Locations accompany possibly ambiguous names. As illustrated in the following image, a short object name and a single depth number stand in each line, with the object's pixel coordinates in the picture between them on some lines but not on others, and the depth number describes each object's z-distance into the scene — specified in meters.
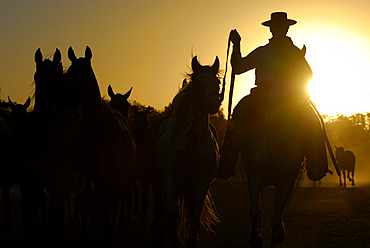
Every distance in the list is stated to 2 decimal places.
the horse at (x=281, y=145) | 17.97
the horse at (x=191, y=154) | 17.66
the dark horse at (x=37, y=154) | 18.03
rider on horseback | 18.52
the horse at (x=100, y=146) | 18.55
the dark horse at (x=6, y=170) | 27.25
